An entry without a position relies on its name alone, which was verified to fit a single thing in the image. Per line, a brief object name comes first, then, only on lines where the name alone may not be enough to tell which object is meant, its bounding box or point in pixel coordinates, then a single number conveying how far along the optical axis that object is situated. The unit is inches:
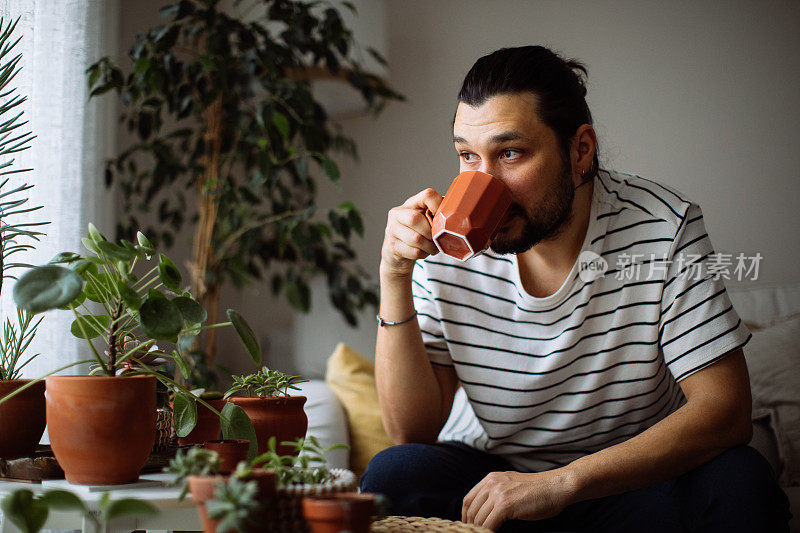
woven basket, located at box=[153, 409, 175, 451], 32.7
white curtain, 51.4
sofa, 56.5
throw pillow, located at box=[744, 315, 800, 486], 55.8
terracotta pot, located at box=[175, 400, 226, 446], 33.3
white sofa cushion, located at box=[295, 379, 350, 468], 65.6
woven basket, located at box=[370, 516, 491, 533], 26.5
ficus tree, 68.3
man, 39.1
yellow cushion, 68.4
